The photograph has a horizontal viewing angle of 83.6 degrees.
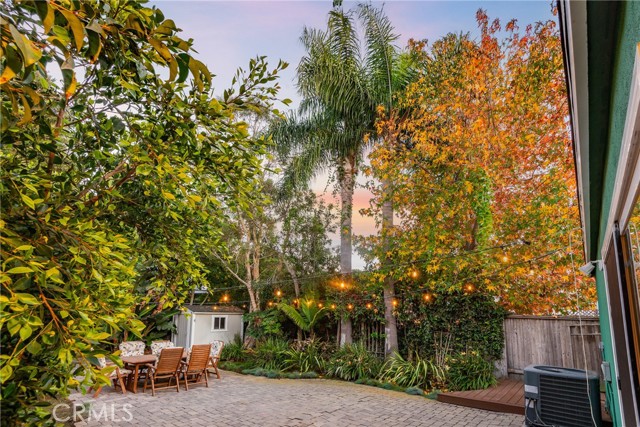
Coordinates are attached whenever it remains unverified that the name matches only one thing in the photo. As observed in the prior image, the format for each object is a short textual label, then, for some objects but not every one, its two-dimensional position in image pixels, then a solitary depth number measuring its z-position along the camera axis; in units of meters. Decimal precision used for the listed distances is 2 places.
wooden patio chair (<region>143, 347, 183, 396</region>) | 8.06
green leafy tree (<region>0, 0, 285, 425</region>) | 1.27
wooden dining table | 8.03
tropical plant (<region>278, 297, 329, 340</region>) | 11.50
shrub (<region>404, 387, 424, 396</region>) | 8.02
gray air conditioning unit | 4.76
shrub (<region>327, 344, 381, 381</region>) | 9.60
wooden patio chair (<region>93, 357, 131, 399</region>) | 7.88
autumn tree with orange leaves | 8.05
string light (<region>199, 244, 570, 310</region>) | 8.04
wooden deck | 6.55
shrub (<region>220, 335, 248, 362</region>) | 12.67
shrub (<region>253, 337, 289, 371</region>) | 10.93
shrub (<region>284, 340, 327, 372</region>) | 10.62
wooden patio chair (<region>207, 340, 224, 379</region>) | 9.80
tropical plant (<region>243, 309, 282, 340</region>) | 12.38
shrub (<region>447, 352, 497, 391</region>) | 7.98
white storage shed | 13.33
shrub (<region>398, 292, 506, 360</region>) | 8.80
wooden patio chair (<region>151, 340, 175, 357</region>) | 10.17
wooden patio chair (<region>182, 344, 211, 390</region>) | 8.52
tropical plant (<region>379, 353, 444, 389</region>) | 8.49
